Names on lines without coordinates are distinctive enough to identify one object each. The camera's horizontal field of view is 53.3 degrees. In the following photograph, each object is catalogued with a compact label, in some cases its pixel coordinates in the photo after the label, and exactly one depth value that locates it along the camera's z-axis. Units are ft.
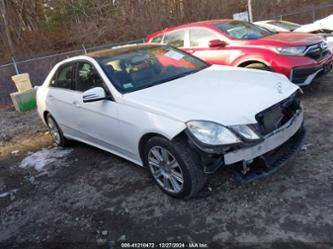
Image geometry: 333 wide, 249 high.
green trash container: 30.37
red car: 18.78
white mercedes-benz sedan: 10.19
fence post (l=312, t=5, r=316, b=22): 64.57
